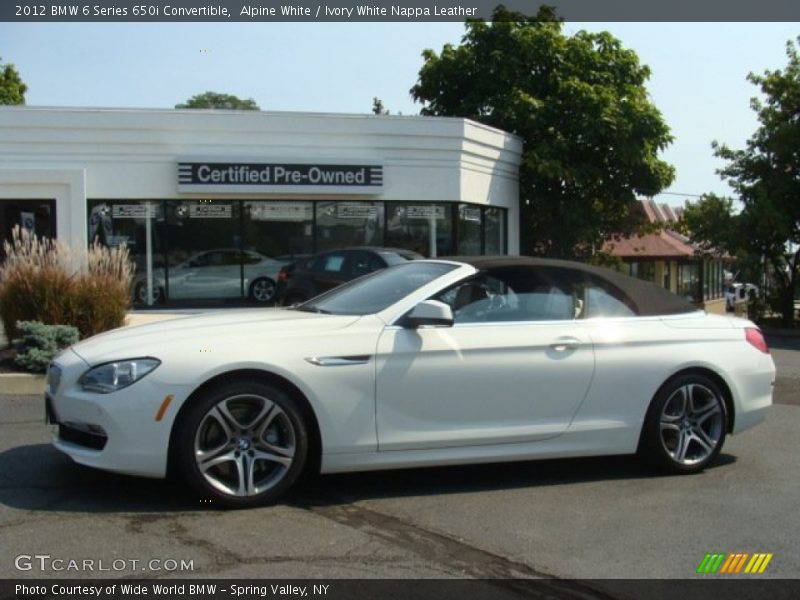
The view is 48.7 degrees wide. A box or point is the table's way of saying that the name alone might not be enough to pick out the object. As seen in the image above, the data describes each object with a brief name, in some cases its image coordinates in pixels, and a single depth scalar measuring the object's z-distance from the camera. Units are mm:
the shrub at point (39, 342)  9156
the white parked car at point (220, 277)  19109
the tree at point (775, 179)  20984
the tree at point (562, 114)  22594
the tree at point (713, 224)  21641
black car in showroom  14836
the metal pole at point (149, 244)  18922
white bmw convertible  4809
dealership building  18375
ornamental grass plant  10148
